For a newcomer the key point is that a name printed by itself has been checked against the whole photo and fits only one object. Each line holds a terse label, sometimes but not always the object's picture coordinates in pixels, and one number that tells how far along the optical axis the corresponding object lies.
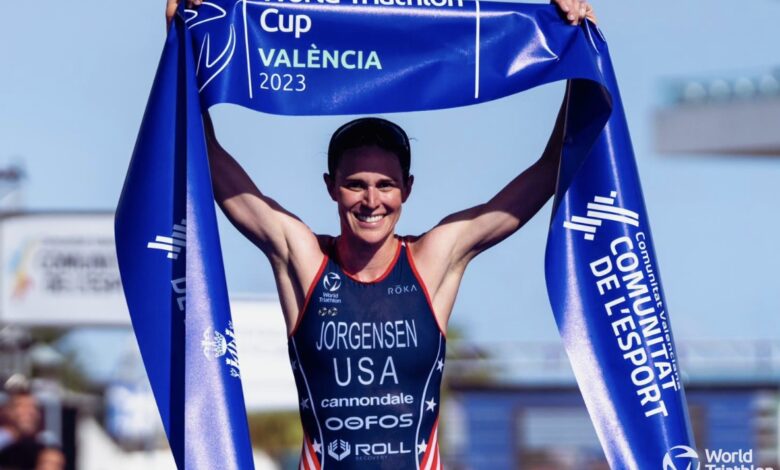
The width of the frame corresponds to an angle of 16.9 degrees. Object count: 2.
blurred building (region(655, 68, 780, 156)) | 58.40
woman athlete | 9.01
